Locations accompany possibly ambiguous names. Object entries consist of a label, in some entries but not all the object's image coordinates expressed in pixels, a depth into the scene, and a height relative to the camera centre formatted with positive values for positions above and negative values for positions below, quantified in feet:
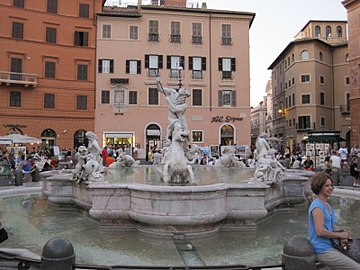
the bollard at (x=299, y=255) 9.87 -3.05
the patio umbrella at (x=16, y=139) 66.33 +1.57
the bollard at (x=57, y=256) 10.21 -3.21
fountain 17.62 -2.87
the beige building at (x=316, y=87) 141.59 +25.73
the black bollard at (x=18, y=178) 39.50 -3.49
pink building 109.81 +24.79
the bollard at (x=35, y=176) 44.62 -3.67
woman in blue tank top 9.91 -2.34
